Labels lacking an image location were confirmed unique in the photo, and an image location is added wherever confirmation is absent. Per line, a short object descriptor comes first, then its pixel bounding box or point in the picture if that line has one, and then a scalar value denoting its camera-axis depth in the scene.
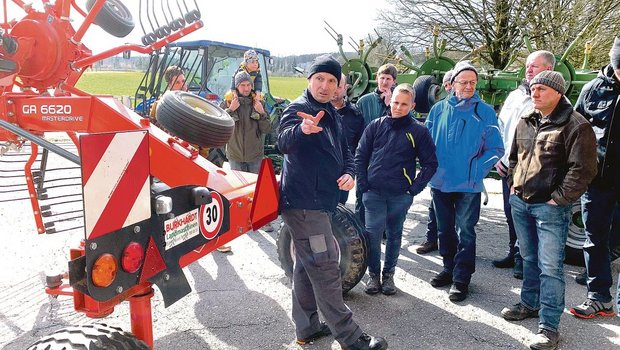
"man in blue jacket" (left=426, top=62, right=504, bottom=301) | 3.86
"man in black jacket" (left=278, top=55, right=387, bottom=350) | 2.78
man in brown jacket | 3.03
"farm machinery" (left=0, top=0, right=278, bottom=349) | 1.72
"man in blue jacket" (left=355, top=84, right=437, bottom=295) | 3.81
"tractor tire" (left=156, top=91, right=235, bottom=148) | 2.64
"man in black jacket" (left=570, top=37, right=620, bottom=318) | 3.41
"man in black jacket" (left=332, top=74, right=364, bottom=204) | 4.82
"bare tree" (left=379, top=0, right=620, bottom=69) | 13.25
